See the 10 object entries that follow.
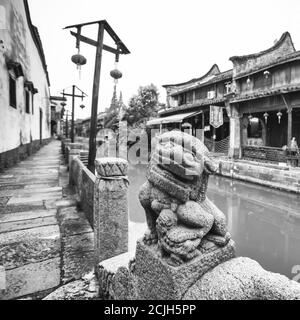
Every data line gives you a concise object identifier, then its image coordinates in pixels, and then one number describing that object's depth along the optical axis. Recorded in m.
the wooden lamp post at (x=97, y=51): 6.42
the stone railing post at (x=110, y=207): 2.70
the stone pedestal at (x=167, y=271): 1.43
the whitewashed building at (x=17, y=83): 8.62
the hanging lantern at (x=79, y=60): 6.51
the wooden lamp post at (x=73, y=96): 17.17
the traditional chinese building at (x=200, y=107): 17.81
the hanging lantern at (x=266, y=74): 13.15
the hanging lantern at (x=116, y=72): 7.21
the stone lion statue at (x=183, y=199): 1.47
